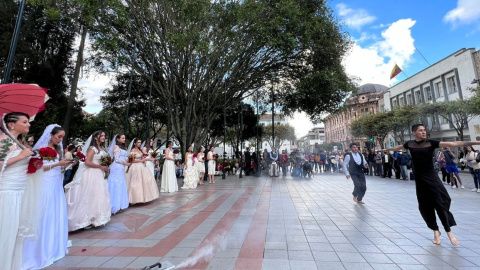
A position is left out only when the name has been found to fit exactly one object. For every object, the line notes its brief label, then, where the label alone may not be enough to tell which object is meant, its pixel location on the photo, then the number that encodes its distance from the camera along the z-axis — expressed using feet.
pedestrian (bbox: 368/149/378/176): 56.29
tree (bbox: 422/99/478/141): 68.65
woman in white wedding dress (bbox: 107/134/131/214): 19.35
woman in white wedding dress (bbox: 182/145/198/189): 36.28
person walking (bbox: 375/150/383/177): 53.14
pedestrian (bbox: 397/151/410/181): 44.16
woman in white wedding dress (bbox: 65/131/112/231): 14.84
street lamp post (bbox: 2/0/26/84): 10.77
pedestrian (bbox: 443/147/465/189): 32.37
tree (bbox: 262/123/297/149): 149.69
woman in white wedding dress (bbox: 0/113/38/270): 8.45
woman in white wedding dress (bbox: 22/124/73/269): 10.07
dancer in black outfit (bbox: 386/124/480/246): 12.66
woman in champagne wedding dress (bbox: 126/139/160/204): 23.11
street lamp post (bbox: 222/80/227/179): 51.58
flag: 90.17
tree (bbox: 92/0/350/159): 41.06
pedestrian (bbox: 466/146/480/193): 29.81
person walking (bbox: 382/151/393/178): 50.01
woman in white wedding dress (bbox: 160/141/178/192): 31.53
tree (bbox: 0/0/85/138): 52.39
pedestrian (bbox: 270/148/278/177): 53.88
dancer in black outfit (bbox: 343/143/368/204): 23.68
